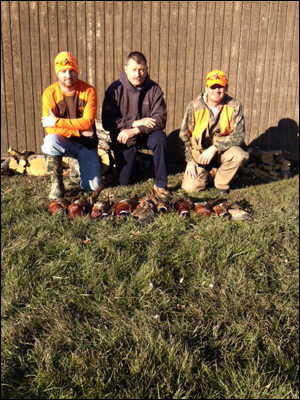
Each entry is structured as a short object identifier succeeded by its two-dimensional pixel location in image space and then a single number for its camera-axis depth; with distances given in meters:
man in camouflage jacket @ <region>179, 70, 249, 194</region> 5.30
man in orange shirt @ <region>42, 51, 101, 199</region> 4.90
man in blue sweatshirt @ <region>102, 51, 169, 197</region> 5.19
